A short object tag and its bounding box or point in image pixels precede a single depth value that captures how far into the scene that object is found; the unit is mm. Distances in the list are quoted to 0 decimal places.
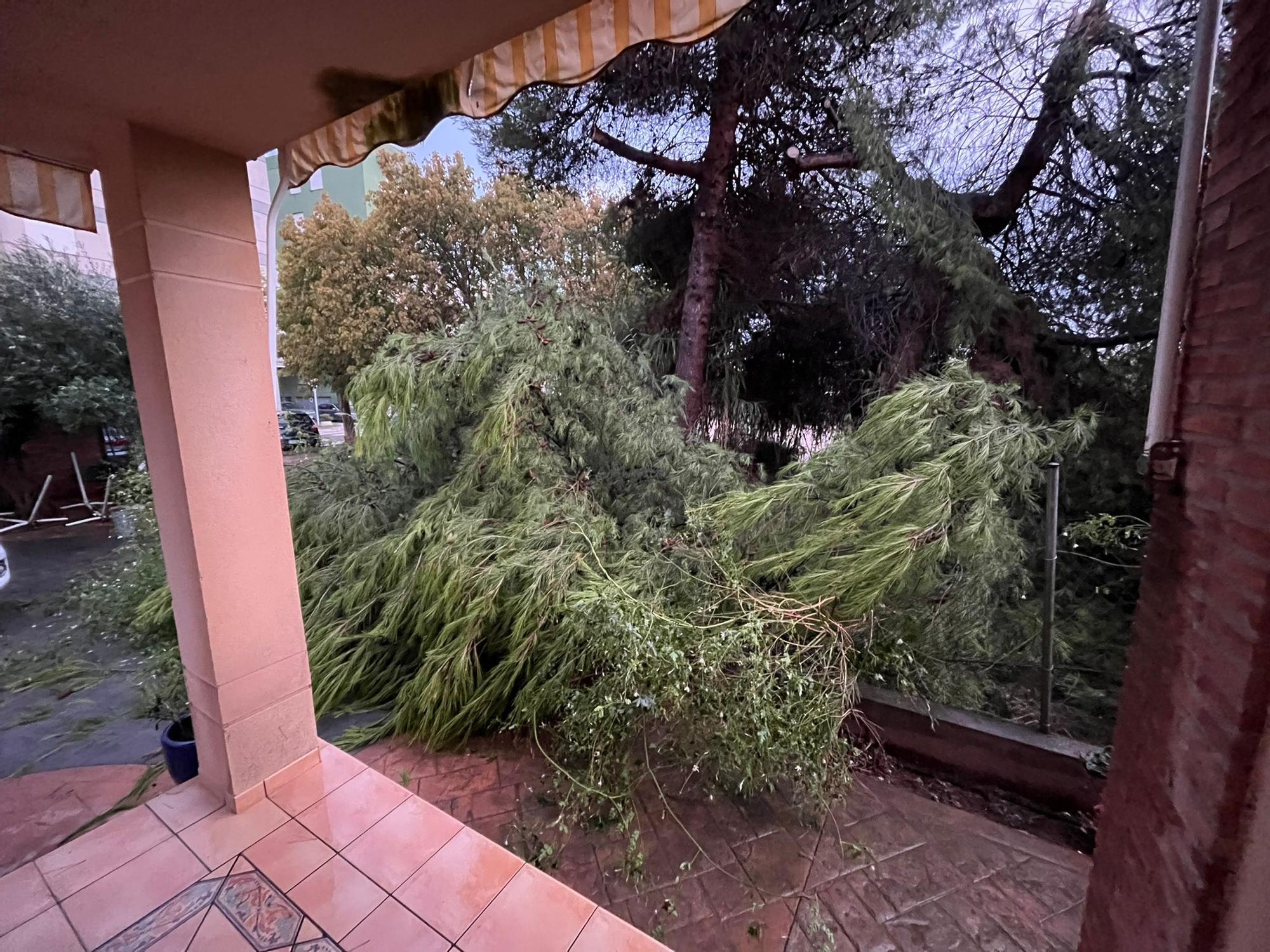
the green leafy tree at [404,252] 8398
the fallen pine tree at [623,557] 2076
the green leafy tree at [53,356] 6820
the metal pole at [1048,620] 2428
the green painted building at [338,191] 14258
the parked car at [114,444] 7926
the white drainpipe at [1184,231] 1186
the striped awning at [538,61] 1103
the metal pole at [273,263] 1872
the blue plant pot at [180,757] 2070
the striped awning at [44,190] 1611
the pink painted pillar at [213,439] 1499
